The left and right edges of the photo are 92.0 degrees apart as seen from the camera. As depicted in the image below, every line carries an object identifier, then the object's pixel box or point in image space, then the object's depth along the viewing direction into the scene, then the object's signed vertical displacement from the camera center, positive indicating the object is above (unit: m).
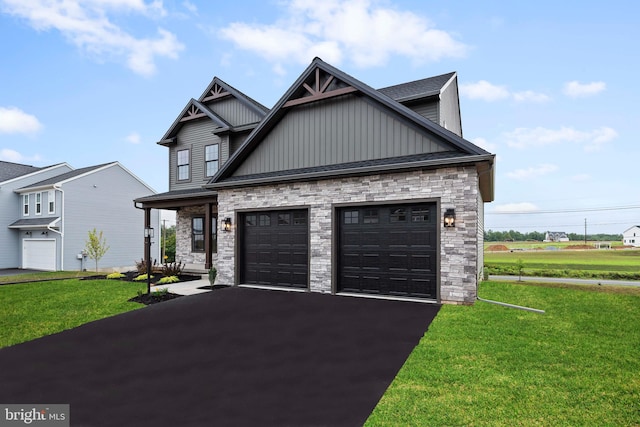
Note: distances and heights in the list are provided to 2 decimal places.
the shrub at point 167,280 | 11.98 -2.23
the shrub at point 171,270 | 13.40 -2.08
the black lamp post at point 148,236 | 10.97 -0.46
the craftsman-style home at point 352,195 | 7.81 +0.84
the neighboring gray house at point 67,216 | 20.77 +0.55
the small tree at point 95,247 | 17.73 -1.47
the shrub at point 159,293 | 9.22 -2.11
